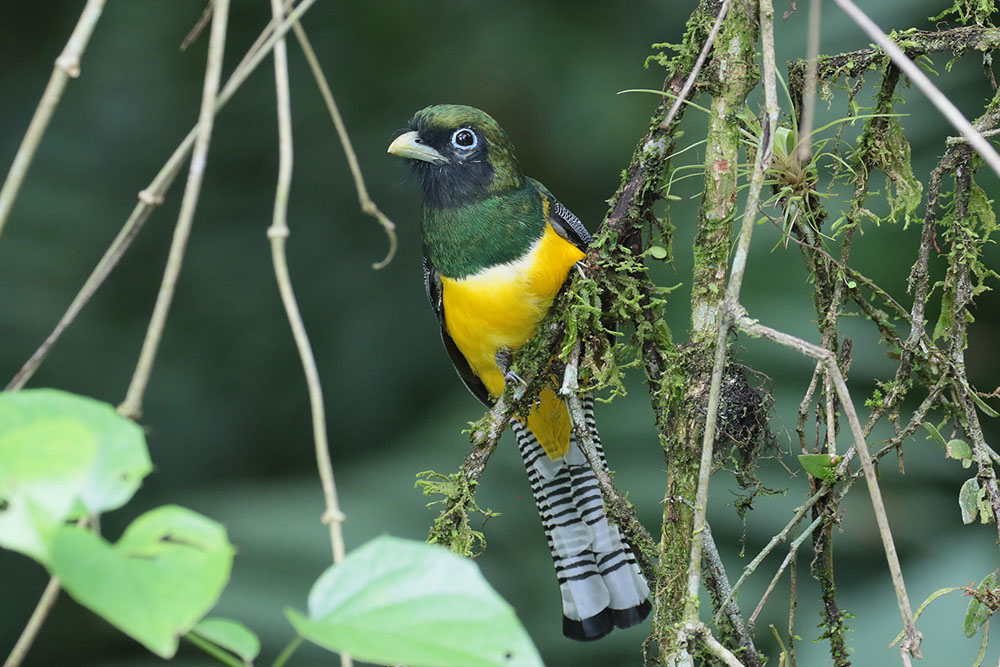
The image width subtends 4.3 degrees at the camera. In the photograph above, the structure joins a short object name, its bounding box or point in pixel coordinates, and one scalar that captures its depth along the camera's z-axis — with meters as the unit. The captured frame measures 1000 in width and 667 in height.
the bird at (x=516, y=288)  5.21
